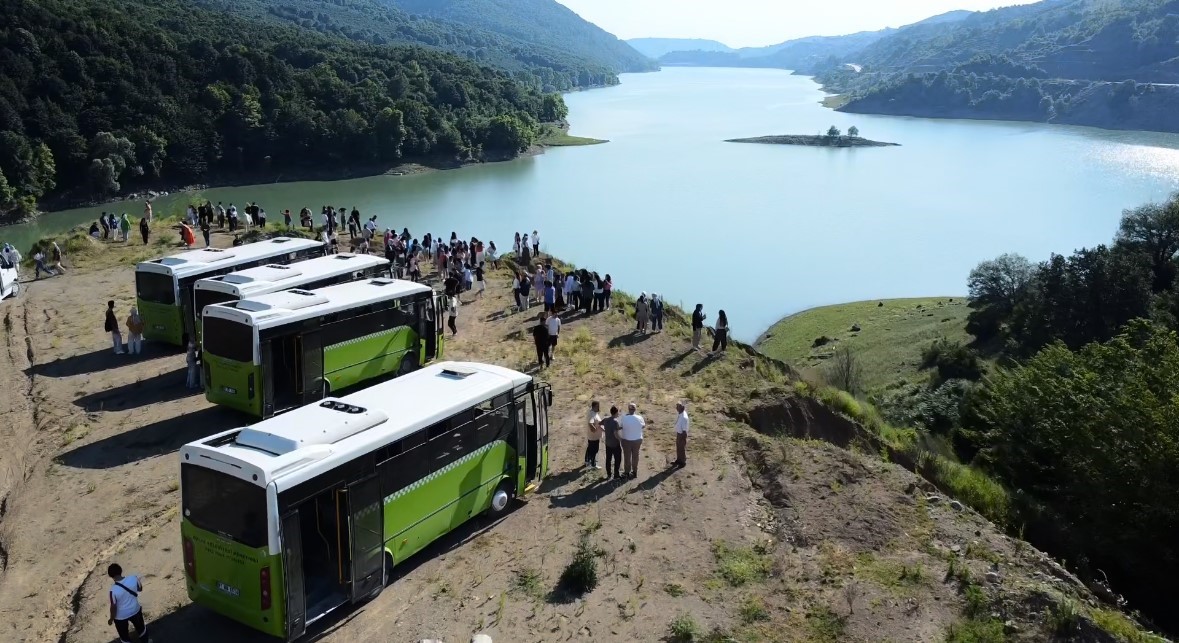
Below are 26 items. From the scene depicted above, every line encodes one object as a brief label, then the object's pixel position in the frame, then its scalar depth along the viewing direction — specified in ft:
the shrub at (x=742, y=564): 38.14
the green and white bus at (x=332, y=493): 30.96
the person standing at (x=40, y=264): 94.34
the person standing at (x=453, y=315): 75.46
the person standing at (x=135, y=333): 67.36
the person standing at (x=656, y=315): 80.12
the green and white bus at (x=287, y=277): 60.80
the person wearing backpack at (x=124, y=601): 31.07
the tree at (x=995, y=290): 147.74
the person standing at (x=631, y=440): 46.83
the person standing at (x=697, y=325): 74.38
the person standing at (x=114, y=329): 66.49
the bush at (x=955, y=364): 123.13
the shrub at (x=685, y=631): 33.32
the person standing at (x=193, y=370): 60.80
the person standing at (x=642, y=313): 78.89
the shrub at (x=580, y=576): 37.14
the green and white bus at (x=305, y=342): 51.85
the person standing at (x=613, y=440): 47.09
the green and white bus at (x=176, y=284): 66.39
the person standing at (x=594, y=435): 48.19
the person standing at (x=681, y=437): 48.73
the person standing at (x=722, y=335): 72.43
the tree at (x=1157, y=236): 153.07
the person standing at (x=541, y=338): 66.44
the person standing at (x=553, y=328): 68.03
